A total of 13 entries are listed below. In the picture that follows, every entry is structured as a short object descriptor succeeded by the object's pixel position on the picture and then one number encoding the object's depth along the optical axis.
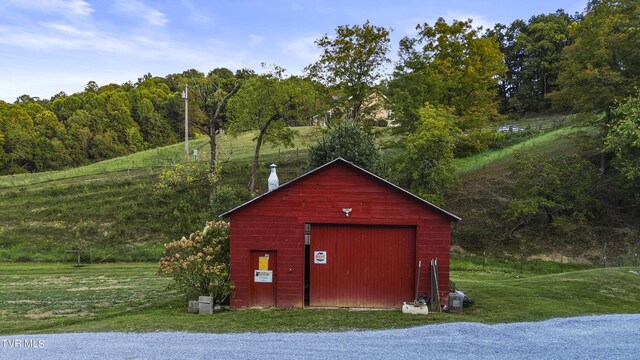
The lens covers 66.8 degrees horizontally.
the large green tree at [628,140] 26.81
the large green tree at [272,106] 35.91
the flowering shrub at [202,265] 14.91
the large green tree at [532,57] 64.62
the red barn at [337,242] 14.62
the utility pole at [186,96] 40.16
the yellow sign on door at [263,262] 14.80
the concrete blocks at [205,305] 14.50
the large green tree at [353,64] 35.50
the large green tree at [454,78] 36.16
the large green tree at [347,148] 25.91
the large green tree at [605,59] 32.38
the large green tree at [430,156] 29.89
